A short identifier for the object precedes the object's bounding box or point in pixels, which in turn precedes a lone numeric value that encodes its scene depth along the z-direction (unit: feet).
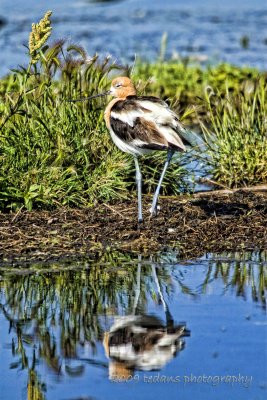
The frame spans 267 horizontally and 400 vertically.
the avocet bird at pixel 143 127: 59.00
